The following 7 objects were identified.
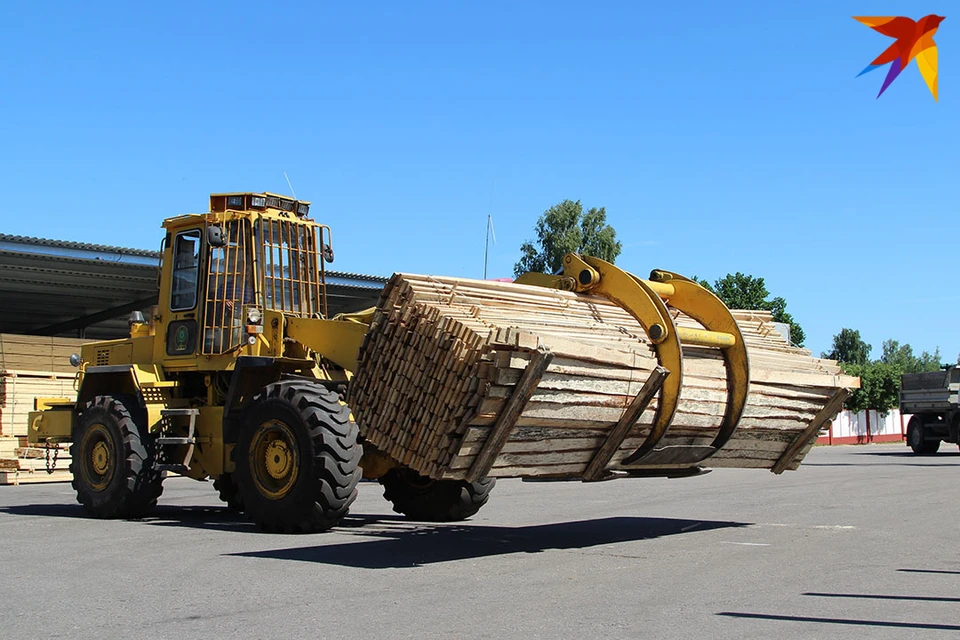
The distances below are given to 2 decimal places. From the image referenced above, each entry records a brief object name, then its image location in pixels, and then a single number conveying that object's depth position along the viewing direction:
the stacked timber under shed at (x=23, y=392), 20.59
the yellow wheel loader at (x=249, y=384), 10.48
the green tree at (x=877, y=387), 53.41
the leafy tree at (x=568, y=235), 61.22
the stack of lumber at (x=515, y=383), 8.12
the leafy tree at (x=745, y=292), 64.69
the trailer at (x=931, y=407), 33.31
